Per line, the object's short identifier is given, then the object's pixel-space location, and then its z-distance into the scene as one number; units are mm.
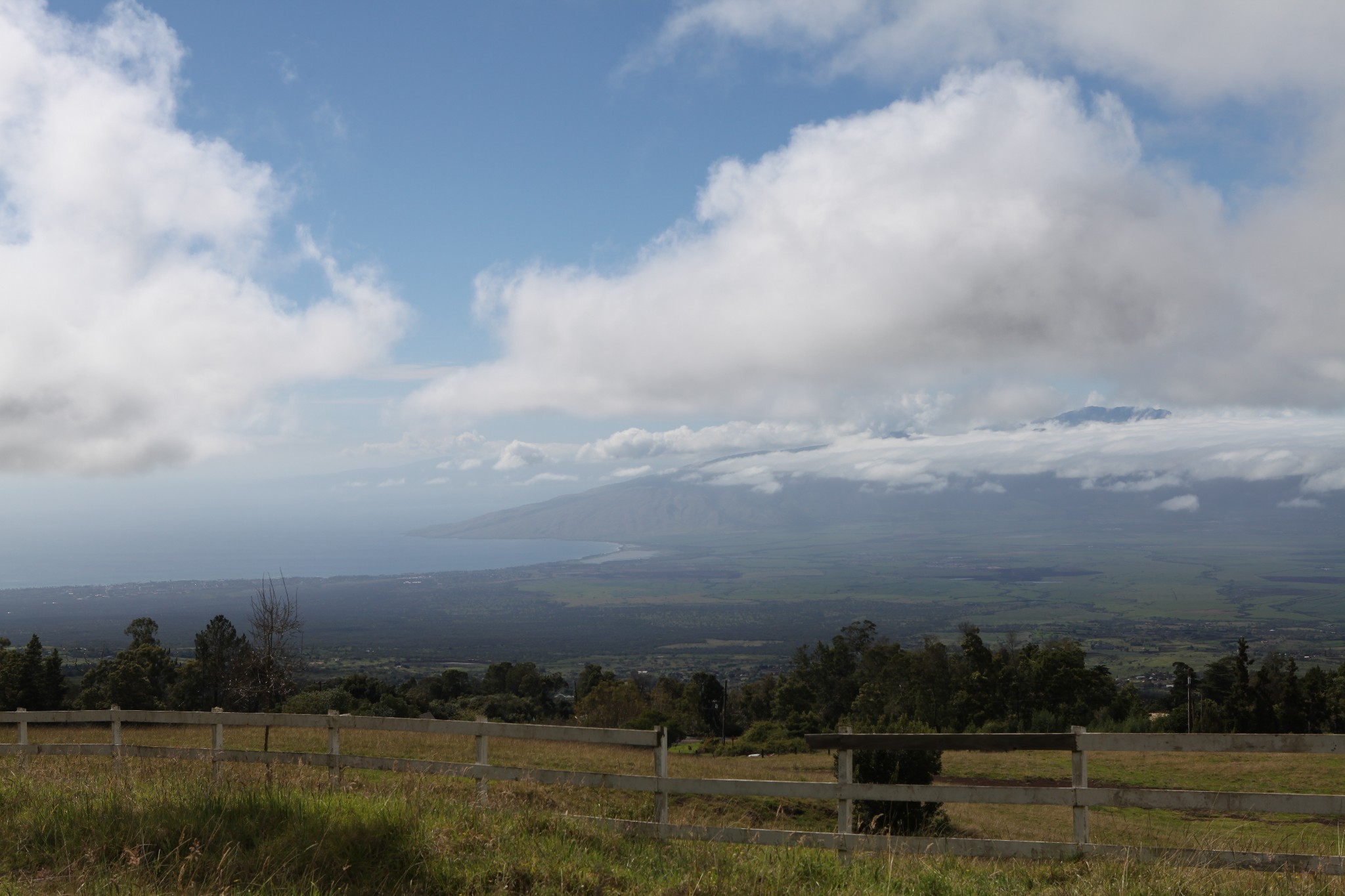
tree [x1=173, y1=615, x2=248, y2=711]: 60062
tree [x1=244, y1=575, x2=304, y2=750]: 30750
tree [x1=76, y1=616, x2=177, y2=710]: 52625
